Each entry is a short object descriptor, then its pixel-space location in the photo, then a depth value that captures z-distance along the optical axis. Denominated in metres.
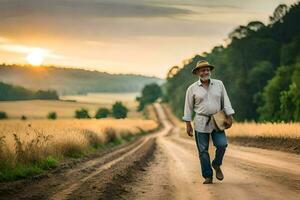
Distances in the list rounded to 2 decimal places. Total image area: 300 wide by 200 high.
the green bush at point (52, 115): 74.06
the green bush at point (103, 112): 87.31
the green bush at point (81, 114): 64.78
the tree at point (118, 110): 95.37
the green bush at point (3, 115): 58.54
